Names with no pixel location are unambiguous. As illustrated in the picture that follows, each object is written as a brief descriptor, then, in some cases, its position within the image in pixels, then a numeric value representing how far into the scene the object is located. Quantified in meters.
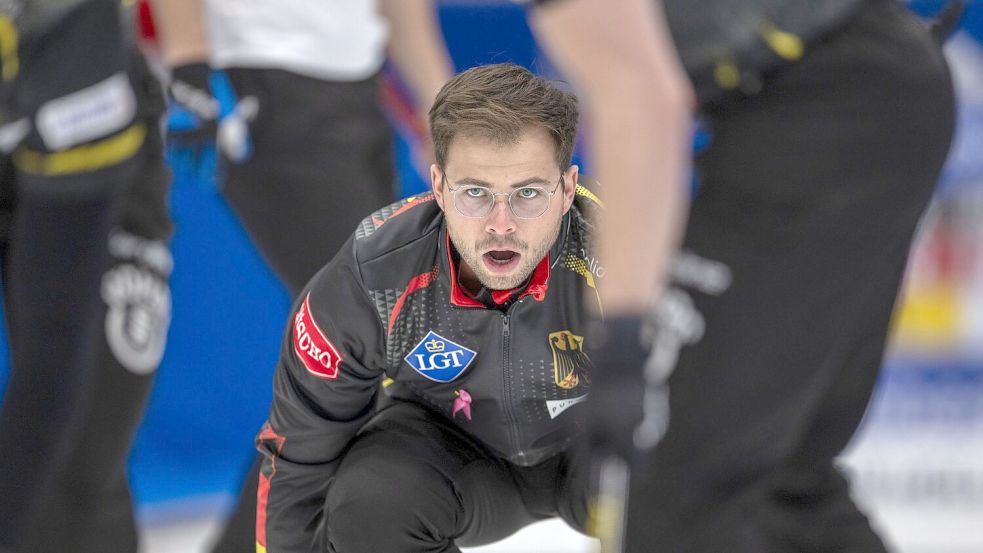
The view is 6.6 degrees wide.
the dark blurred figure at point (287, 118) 10.77
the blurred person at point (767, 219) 9.97
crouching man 10.15
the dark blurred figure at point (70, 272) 10.57
